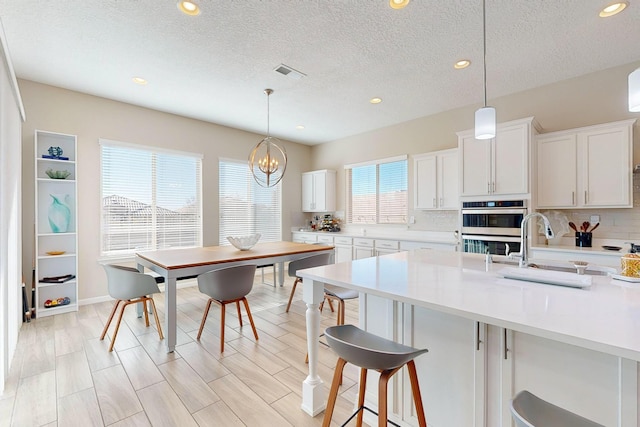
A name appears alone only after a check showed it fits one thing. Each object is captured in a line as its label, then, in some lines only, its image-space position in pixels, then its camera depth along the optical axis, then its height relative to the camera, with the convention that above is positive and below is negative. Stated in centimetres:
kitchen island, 97 -57
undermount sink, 169 -37
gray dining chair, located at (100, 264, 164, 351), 263 -68
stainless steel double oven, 338 -18
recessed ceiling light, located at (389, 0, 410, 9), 212 +158
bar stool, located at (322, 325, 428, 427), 112 -64
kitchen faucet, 172 -25
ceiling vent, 310 +159
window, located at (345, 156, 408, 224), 514 +39
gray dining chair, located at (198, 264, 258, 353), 259 -68
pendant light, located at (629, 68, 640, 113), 130 +56
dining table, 251 -48
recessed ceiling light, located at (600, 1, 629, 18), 219 +159
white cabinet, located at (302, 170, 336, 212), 609 +47
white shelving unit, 346 -21
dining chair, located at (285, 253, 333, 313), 336 -61
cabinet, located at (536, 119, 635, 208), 295 +49
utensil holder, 321 -32
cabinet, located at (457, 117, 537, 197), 332 +63
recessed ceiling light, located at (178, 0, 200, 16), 216 +160
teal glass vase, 355 -1
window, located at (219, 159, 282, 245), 538 +15
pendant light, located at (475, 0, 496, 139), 199 +63
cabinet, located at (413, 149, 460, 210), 426 +49
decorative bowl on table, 349 -37
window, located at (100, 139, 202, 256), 412 +23
